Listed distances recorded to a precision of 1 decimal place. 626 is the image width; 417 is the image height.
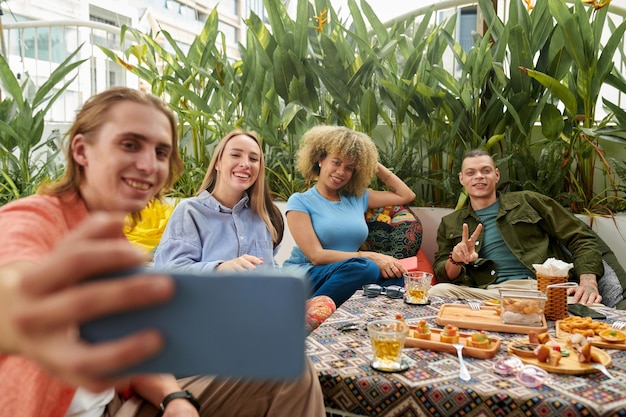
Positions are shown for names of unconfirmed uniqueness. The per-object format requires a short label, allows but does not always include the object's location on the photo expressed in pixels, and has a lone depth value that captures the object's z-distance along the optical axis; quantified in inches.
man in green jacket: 106.3
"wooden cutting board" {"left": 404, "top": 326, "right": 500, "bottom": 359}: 54.7
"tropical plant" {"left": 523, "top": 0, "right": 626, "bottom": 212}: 117.6
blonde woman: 79.4
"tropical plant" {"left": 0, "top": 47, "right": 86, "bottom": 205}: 147.3
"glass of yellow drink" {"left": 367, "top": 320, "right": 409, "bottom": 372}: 51.3
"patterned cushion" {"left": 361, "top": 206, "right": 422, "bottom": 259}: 119.8
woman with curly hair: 100.2
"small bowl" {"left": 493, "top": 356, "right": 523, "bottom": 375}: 50.3
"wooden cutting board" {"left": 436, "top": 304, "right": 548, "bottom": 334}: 63.8
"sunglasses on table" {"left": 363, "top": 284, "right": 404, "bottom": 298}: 79.1
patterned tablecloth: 45.1
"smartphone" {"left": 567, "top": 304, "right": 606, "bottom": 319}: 70.8
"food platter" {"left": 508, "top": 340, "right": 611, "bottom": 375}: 50.8
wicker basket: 69.9
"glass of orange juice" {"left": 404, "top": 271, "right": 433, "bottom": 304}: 75.2
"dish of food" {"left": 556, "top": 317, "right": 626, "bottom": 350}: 58.1
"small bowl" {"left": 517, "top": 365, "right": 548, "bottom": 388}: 47.8
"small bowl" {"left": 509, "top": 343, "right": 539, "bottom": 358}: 54.2
